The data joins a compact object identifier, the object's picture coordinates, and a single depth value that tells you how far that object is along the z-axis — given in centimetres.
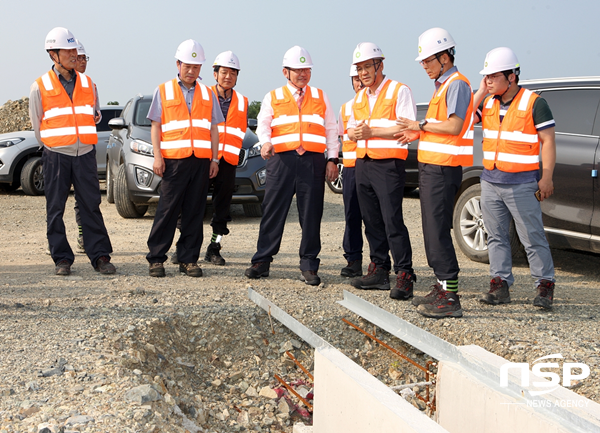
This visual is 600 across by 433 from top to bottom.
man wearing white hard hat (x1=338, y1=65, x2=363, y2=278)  637
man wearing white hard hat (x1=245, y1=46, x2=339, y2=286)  583
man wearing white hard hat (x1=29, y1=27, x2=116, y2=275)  596
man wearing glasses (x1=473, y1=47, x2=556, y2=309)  494
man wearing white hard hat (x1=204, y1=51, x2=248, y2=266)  684
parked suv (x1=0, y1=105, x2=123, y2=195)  1292
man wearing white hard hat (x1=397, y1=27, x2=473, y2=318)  468
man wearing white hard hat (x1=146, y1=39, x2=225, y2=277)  596
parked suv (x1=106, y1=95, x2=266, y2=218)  920
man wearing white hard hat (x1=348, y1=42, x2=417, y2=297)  532
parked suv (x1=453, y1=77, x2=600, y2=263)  588
